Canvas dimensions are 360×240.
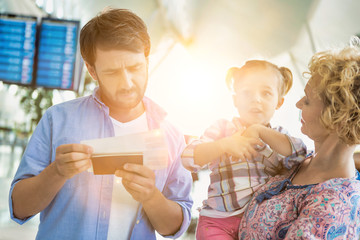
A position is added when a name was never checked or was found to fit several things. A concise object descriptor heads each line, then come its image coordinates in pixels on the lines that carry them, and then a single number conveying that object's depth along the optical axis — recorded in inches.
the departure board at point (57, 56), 189.6
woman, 37.6
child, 49.0
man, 49.0
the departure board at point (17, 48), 187.3
